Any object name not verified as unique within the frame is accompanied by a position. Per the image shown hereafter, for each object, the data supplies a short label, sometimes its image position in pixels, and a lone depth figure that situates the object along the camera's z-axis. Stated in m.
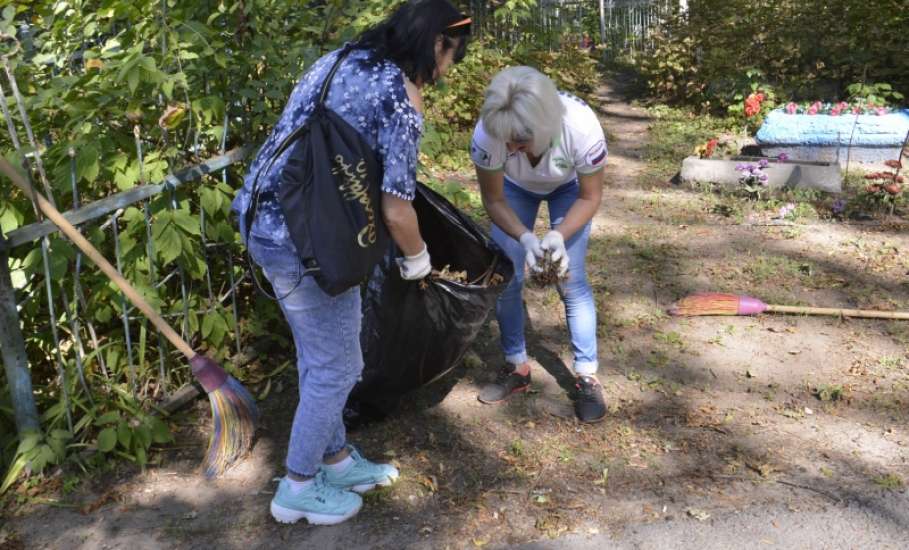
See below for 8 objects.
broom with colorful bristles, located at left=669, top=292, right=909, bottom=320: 4.07
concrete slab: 6.10
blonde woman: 2.62
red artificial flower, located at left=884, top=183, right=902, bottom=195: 5.39
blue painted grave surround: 6.77
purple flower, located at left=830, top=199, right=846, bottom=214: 5.54
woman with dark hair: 2.13
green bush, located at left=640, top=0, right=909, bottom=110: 9.25
